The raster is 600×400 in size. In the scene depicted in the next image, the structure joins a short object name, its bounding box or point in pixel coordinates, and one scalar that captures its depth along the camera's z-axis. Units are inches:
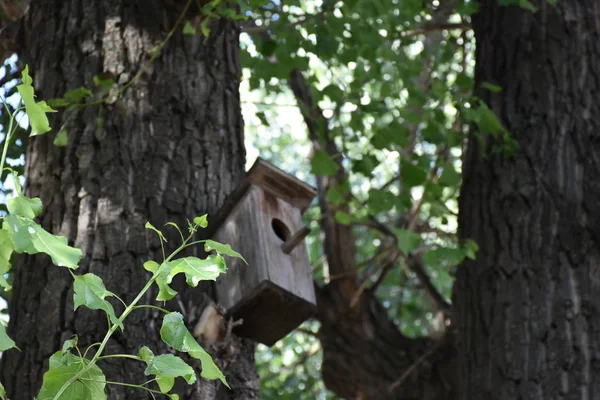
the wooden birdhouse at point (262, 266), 194.8
